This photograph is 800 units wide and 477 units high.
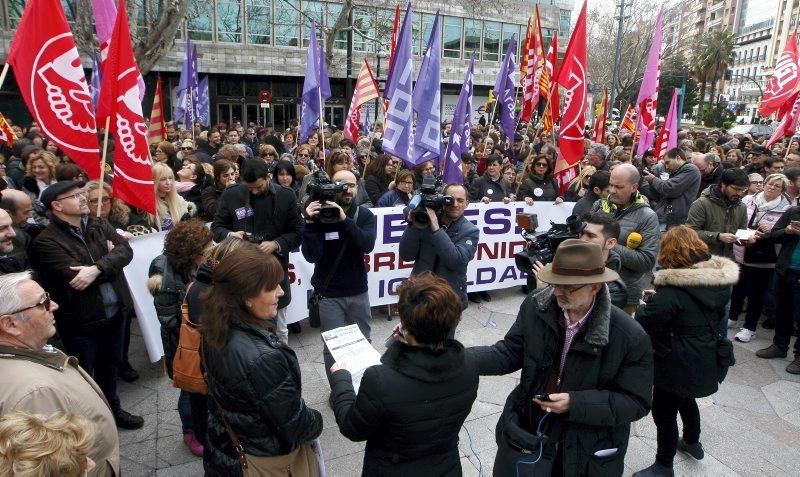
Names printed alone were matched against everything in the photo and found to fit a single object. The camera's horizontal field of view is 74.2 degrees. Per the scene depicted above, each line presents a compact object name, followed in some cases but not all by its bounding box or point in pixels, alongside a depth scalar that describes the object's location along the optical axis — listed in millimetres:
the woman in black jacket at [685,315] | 3248
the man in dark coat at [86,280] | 3604
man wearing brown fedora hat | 2309
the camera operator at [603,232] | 3639
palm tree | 62688
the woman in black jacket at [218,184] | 5793
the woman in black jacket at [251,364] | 2146
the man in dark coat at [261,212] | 4332
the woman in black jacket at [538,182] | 7289
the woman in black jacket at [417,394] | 2047
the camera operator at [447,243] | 3789
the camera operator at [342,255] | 3939
